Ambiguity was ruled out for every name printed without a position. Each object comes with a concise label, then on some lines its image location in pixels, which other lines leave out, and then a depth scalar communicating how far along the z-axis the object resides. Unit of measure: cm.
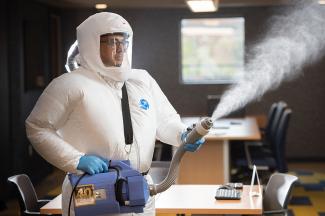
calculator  345
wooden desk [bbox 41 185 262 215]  325
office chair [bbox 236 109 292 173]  617
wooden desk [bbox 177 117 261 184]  612
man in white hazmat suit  258
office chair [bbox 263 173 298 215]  353
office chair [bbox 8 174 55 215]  378
